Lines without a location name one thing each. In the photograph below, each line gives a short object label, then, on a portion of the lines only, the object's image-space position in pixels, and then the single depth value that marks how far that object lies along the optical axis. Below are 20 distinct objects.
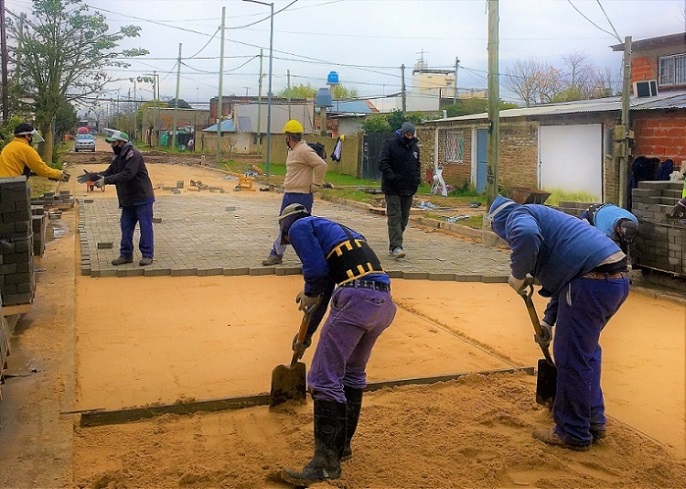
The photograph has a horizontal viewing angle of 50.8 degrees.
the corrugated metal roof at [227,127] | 54.94
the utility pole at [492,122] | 12.44
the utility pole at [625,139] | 12.68
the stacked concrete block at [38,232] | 8.52
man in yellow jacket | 8.45
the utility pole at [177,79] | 56.00
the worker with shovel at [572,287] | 4.17
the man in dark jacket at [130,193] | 9.13
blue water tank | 48.25
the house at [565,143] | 15.93
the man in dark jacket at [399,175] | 9.94
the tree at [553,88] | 39.38
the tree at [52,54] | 29.31
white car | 52.62
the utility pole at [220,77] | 41.16
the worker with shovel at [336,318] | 3.74
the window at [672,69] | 20.50
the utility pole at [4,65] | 23.77
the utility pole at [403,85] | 38.86
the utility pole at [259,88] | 36.73
